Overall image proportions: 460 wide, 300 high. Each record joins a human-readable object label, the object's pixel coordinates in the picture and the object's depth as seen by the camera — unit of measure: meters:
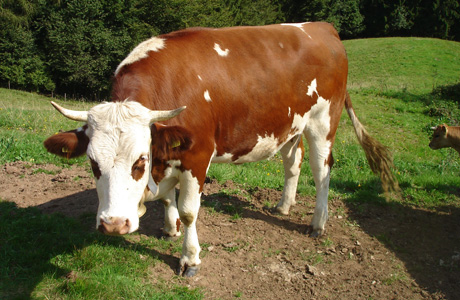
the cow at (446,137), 8.70
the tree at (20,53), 31.77
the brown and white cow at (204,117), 3.16
